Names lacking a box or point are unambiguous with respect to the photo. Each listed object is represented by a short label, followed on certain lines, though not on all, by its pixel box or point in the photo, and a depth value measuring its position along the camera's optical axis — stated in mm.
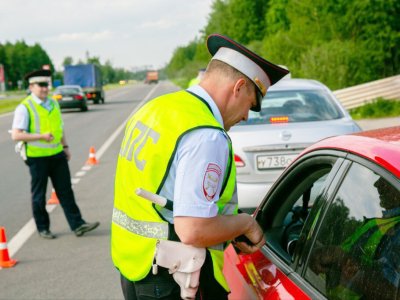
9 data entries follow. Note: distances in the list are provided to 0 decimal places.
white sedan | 6176
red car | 1753
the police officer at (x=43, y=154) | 6504
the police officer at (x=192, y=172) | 2014
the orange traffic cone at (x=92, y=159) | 12375
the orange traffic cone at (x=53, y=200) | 8477
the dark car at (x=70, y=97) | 30625
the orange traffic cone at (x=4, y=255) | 5566
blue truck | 39938
